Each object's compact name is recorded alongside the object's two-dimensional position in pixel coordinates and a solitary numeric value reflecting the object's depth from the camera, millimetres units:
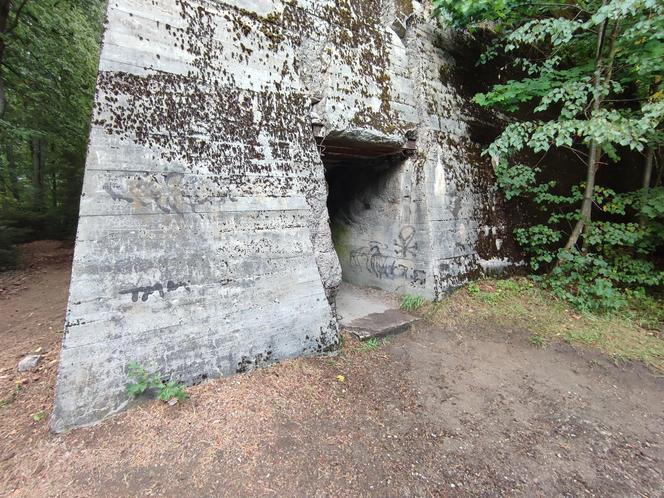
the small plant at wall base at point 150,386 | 2609
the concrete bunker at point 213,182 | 2602
